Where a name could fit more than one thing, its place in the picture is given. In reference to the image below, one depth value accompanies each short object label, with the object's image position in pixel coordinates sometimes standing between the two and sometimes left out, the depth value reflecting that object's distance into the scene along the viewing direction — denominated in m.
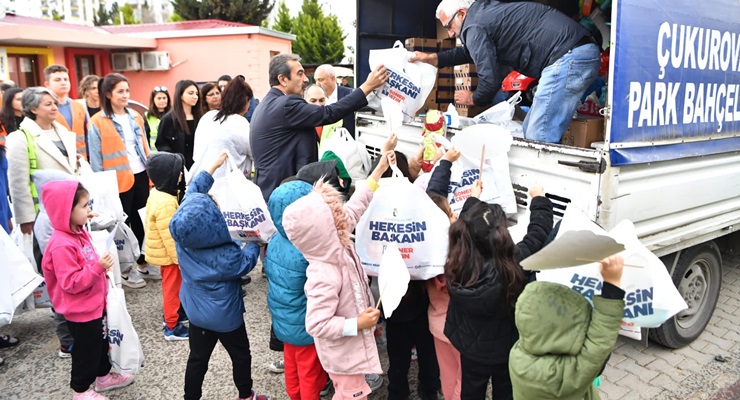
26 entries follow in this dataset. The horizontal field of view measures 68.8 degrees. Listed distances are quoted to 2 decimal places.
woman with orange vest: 4.71
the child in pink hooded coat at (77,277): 2.72
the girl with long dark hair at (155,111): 5.93
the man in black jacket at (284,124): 3.46
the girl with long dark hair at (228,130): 4.34
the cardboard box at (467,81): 4.08
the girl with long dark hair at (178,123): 5.39
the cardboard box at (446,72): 4.51
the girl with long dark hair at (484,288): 2.15
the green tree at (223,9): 25.62
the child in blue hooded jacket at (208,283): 2.55
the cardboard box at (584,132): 3.09
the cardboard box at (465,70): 4.03
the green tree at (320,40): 25.17
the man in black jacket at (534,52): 3.11
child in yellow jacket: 3.44
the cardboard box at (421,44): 4.38
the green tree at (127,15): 37.06
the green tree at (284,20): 27.27
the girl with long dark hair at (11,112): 4.43
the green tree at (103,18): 46.94
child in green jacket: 1.73
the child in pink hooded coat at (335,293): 2.19
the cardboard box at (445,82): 4.54
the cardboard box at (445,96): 4.57
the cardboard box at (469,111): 4.12
